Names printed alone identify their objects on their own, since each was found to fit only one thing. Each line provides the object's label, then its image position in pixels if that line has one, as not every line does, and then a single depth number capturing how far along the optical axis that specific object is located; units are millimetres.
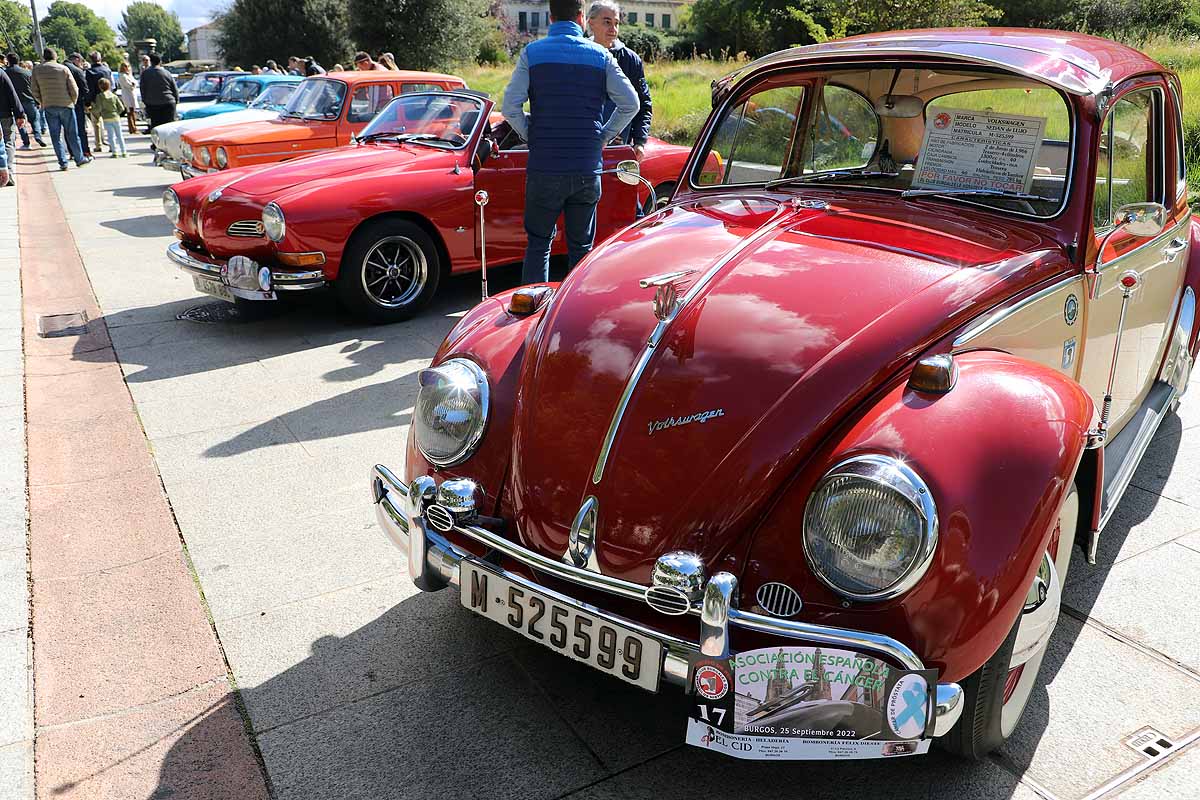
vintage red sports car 6410
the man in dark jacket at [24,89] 17734
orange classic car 9750
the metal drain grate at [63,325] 6812
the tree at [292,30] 31609
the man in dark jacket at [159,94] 16281
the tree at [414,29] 28125
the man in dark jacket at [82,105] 18688
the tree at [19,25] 83125
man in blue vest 5418
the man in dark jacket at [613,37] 7082
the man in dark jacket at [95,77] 19234
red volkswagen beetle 2061
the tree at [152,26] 132500
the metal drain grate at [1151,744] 2553
